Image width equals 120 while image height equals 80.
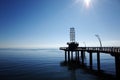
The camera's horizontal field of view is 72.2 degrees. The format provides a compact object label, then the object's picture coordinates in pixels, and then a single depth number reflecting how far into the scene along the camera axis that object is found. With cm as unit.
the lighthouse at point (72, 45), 3607
